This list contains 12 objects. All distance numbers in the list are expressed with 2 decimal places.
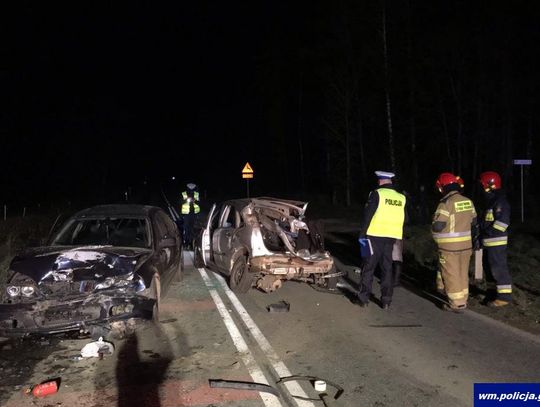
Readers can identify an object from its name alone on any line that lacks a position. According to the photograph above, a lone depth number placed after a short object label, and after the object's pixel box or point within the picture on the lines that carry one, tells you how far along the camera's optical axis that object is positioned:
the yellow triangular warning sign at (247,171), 25.69
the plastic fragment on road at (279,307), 7.58
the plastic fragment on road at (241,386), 4.73
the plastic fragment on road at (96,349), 5.69
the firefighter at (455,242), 7.34
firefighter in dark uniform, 7.47
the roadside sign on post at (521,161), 15.69
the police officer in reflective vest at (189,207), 13.98
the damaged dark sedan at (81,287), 5.84
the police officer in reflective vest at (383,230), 7.57
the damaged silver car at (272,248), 8.32
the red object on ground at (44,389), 4.71
